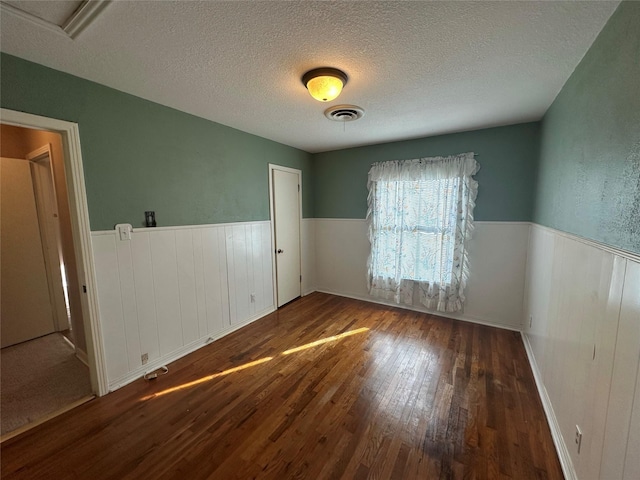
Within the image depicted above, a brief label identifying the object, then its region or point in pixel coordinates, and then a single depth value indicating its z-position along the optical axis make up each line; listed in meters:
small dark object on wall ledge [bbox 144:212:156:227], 2.25
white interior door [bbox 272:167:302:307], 3.71
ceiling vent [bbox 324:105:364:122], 2.33
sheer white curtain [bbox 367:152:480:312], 3.17
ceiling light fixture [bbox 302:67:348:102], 1.72
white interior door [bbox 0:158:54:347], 2.72
